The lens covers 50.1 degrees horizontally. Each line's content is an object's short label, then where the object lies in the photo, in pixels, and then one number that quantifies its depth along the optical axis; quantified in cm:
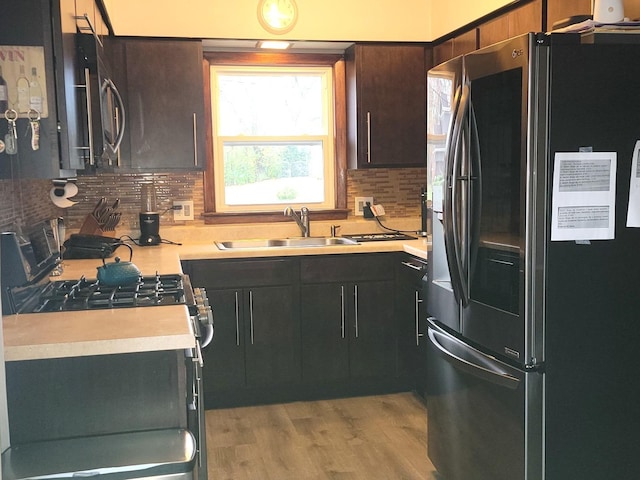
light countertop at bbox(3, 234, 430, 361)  172
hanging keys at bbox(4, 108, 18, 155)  185
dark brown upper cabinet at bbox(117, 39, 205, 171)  375
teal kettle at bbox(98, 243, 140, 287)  247
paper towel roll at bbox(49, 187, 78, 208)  352
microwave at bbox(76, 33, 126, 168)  217
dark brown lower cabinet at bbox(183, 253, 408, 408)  365
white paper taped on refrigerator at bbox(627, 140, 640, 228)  204
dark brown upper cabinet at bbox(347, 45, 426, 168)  400
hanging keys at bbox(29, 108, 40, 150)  186
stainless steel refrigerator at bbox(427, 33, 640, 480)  201
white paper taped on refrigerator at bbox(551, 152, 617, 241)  202
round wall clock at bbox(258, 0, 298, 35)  388
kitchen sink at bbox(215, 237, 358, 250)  411
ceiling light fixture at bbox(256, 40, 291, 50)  396
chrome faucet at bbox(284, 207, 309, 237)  419
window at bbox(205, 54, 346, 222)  421
